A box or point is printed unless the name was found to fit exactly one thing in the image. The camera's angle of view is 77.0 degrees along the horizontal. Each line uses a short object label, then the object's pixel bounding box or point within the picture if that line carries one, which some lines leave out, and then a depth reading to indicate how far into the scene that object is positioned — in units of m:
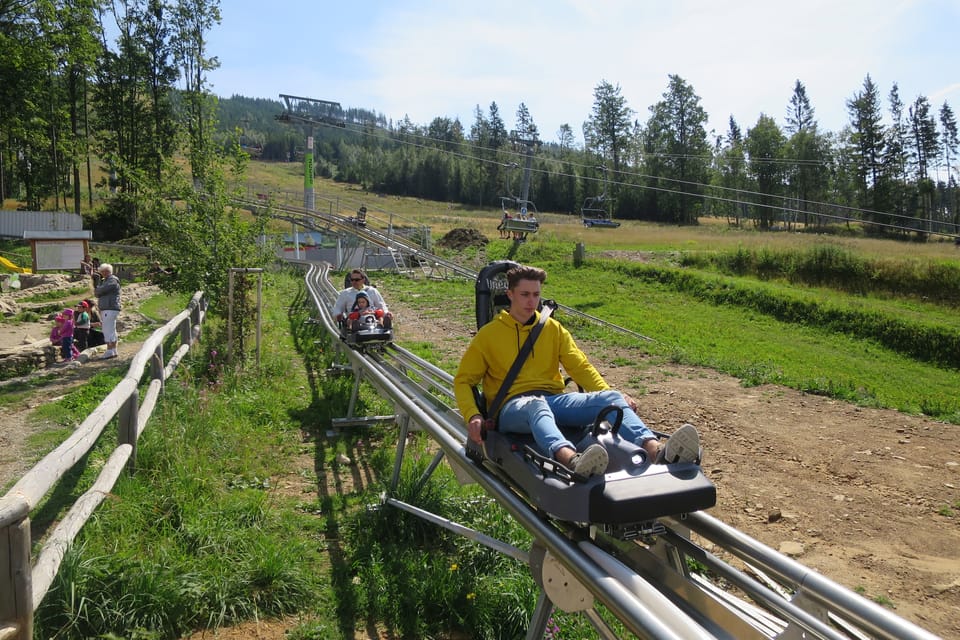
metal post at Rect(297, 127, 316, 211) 46.53
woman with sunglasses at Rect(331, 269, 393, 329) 8.84
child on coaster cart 8.45
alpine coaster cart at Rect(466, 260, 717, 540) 2.65
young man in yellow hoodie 3.30
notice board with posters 24.30
